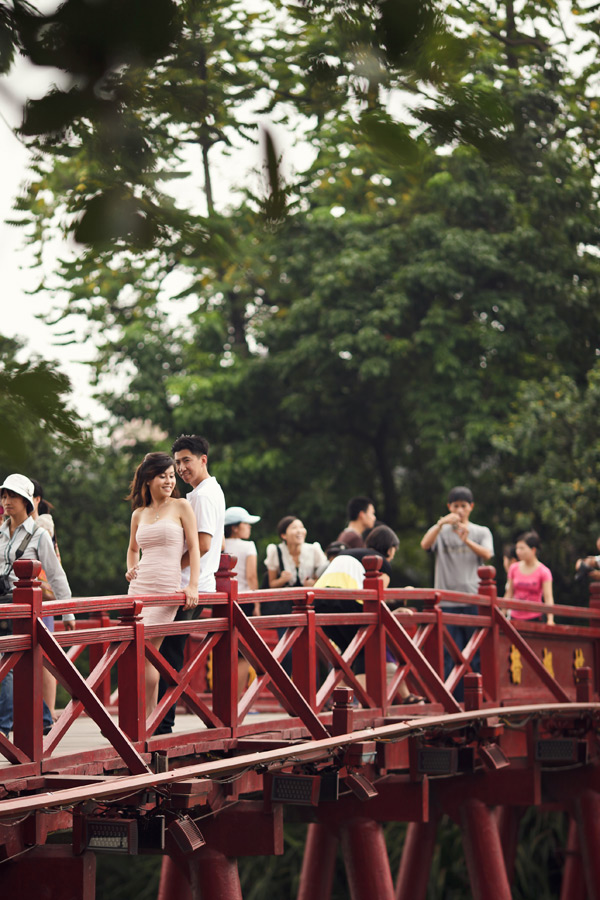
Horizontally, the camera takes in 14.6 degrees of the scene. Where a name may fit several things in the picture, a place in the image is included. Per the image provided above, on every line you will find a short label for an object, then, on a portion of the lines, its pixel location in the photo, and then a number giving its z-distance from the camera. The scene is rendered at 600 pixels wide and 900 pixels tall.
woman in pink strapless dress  11.73
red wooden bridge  10.43
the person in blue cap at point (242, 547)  16.83
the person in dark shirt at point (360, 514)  17.18
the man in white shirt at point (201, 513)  12.25
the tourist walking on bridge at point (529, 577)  20.75
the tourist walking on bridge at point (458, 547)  18.09
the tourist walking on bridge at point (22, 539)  11.80
